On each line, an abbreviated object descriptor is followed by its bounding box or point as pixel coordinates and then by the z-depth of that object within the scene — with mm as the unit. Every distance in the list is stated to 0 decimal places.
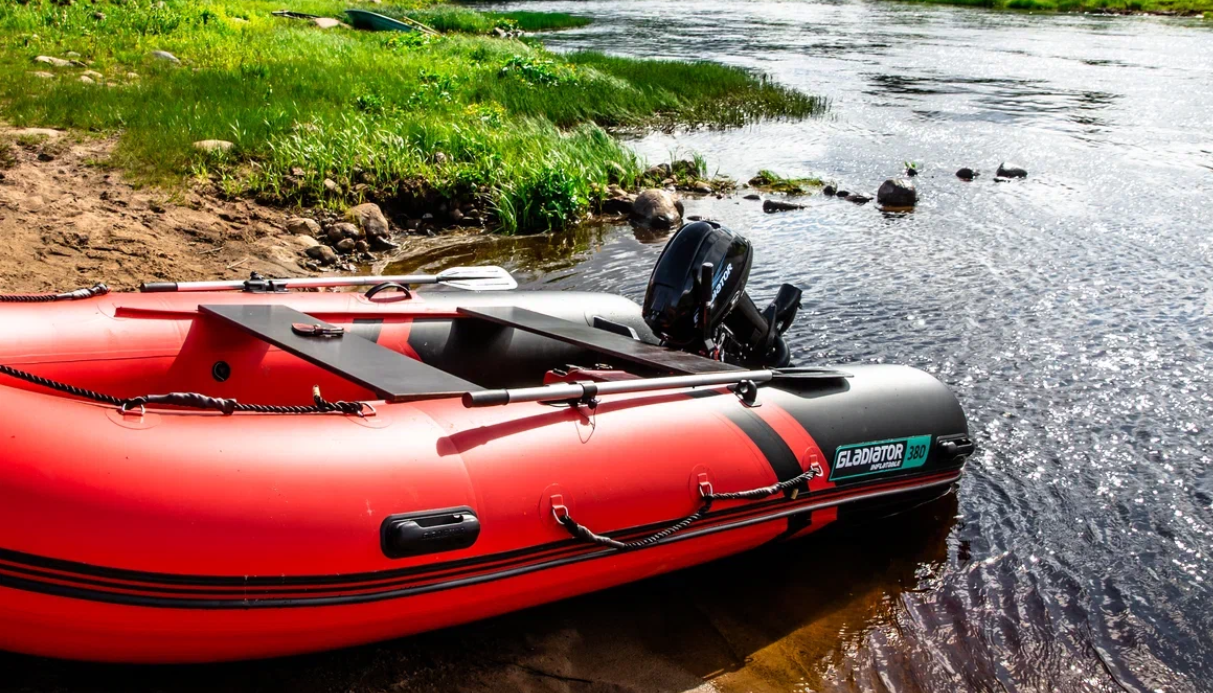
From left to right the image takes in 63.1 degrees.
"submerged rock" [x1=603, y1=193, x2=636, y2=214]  8758
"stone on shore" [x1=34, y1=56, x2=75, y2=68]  9651
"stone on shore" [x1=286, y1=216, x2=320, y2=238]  6992
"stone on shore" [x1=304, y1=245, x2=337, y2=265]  6770
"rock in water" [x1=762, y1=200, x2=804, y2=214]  9125
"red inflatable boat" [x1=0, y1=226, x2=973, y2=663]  2510
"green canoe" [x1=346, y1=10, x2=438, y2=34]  18828
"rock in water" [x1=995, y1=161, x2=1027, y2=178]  10469
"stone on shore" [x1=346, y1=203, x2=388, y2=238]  7277
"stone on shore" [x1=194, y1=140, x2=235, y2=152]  7562
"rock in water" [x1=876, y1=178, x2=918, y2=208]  9422
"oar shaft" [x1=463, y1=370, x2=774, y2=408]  2943
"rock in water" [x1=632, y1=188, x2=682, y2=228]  8461
